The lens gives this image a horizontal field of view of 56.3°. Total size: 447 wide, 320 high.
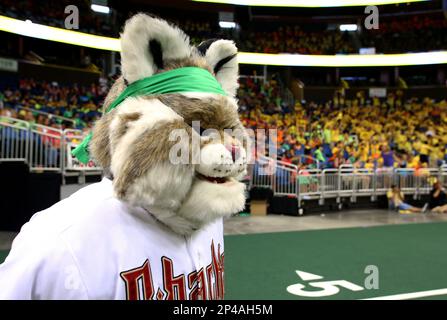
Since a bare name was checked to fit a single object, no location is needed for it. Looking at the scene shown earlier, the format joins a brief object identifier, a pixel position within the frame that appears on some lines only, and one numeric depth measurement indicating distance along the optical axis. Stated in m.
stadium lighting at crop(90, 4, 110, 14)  21.16
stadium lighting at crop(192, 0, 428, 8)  17.37
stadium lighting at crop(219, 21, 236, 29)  25.05
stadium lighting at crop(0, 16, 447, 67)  19.69
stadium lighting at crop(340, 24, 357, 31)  26.00
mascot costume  1.09
